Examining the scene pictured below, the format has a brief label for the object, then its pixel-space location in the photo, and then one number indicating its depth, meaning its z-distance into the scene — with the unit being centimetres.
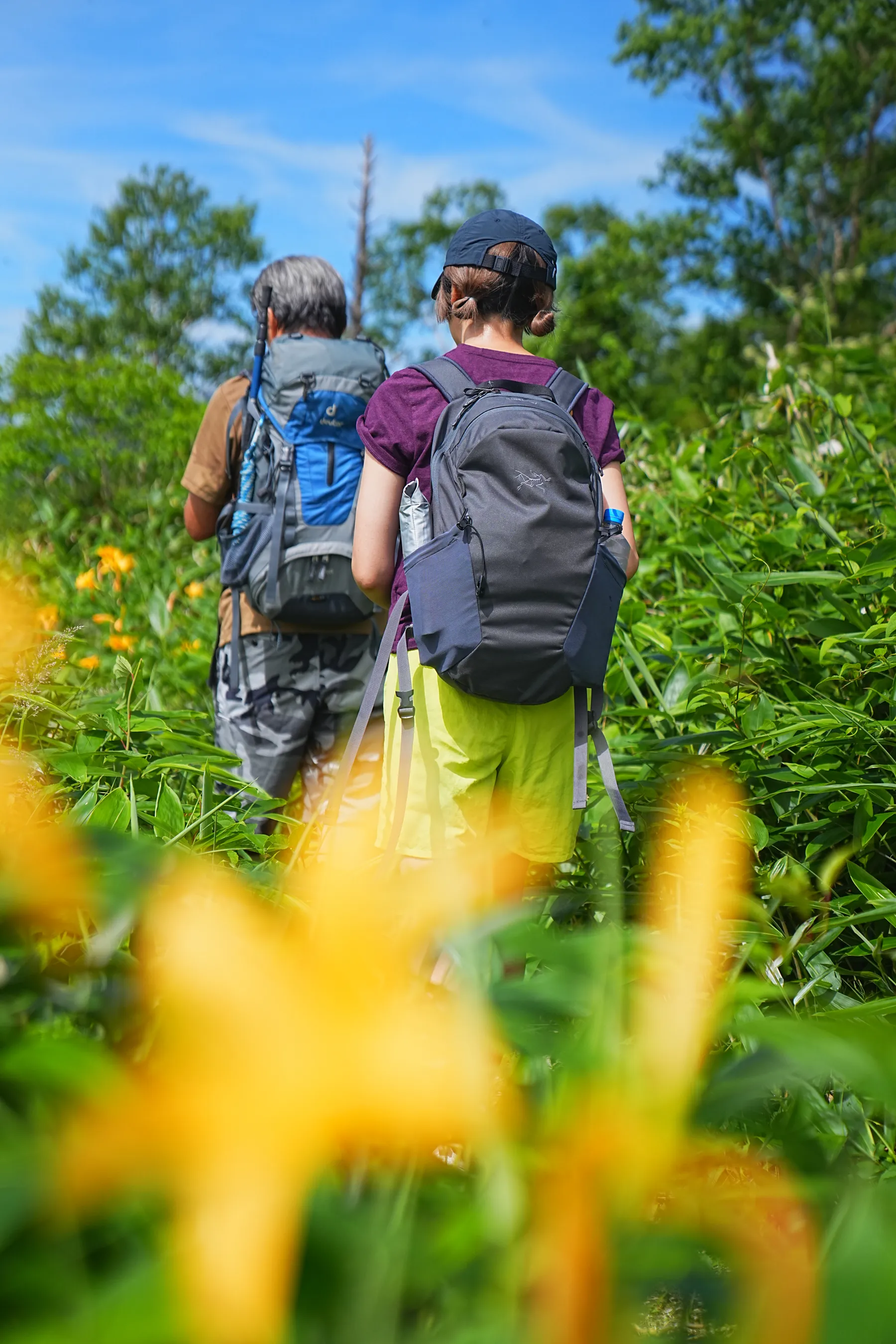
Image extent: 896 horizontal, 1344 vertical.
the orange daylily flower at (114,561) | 466
